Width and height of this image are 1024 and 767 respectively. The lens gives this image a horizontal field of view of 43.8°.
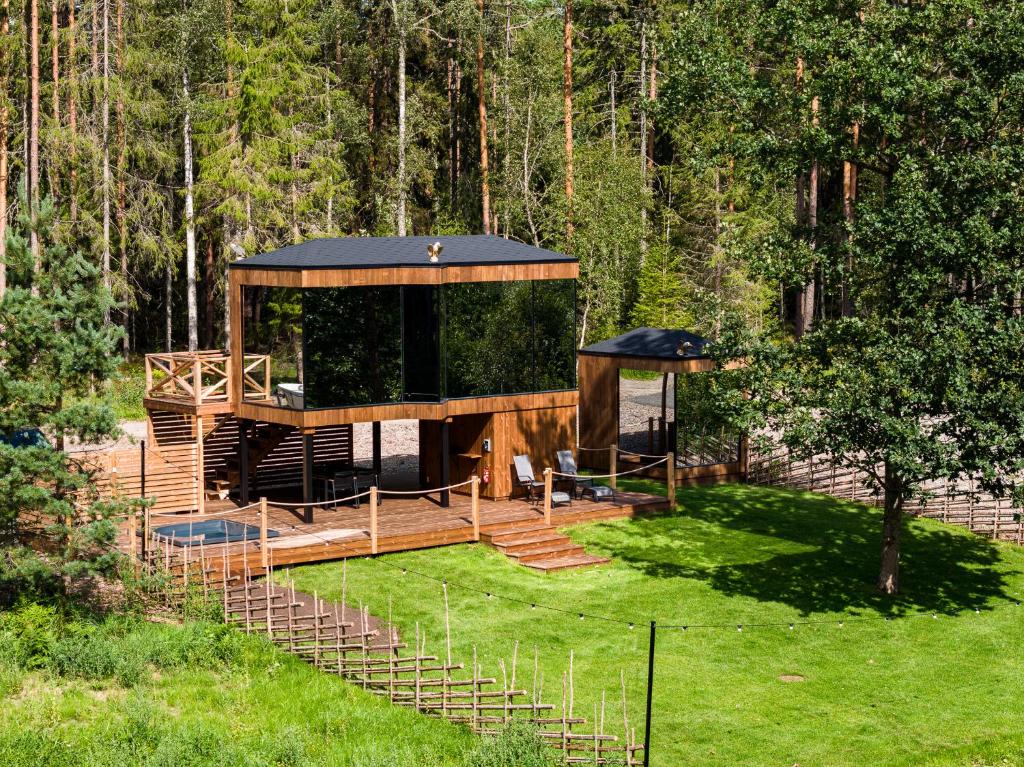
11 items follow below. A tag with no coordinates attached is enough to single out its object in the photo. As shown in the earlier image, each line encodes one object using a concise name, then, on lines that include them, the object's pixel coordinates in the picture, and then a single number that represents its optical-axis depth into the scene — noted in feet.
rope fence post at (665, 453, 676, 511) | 82.64
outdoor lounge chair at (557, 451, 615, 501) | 82.23
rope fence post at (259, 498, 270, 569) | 66.80
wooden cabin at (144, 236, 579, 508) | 75.46
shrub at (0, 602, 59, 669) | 56.80
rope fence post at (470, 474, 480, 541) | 73.67
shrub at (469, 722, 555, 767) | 46.55
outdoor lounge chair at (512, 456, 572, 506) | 79.77
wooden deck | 68.33
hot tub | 68.23
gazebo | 90.33
